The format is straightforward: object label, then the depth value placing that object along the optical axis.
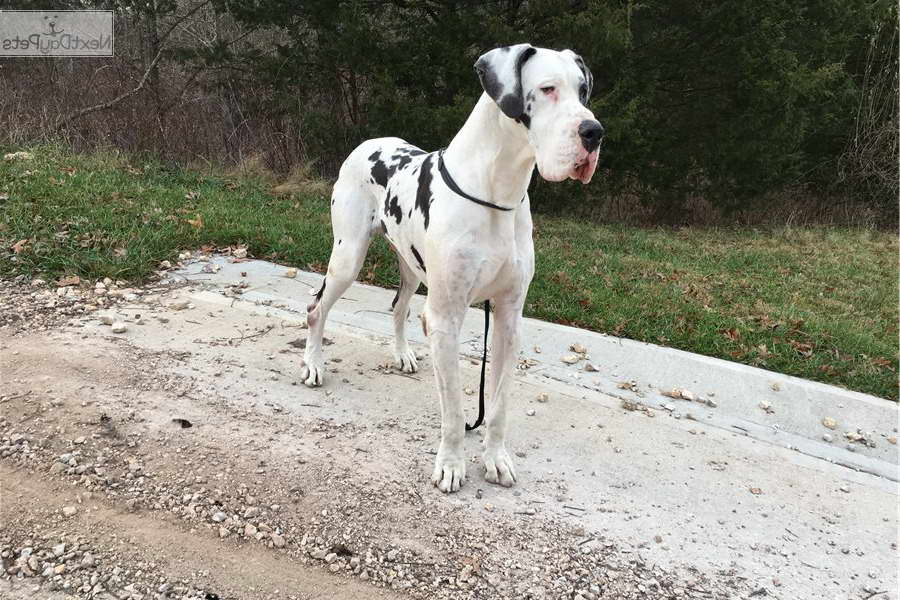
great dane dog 2.35
